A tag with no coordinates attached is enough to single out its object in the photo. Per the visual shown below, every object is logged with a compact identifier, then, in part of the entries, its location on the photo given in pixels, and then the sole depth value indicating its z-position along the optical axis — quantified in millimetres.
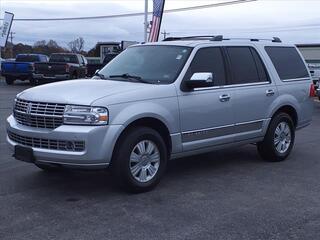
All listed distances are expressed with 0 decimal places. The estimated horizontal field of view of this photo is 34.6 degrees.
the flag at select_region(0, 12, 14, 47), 32938
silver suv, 5688
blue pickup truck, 27500
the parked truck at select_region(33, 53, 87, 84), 25984
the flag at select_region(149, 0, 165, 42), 25242
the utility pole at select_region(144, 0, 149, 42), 31841
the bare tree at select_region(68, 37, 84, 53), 102162
